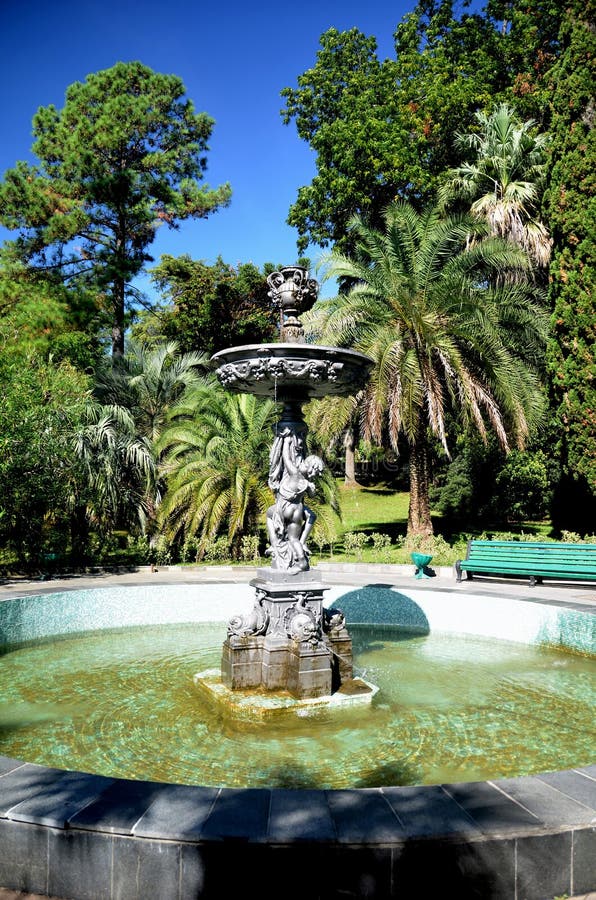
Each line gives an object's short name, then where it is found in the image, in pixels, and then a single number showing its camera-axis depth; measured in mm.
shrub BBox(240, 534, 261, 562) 15008
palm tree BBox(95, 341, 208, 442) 20156
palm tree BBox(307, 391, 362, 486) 16531
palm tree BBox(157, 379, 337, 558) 14859
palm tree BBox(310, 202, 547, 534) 15766
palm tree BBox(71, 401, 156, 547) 14516
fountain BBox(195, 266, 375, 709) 5766
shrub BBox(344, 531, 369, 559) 15922
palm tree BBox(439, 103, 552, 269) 21734
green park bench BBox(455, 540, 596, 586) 11195
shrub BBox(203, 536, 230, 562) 14984
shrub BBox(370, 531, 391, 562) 15700
